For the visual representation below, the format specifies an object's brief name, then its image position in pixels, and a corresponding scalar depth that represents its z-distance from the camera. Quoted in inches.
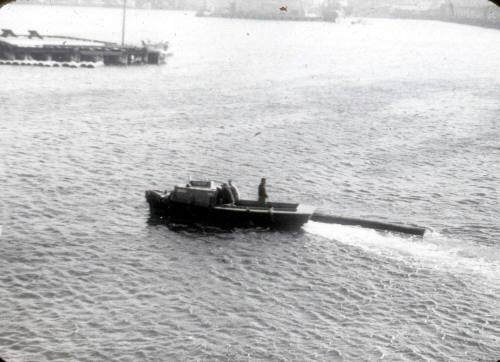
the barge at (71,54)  4559.5
